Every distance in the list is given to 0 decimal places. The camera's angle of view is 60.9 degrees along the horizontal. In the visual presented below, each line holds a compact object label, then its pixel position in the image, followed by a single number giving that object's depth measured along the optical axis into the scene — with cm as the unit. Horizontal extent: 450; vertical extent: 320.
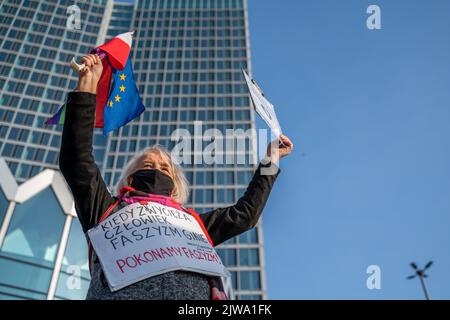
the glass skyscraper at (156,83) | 5841
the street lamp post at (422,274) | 2703
